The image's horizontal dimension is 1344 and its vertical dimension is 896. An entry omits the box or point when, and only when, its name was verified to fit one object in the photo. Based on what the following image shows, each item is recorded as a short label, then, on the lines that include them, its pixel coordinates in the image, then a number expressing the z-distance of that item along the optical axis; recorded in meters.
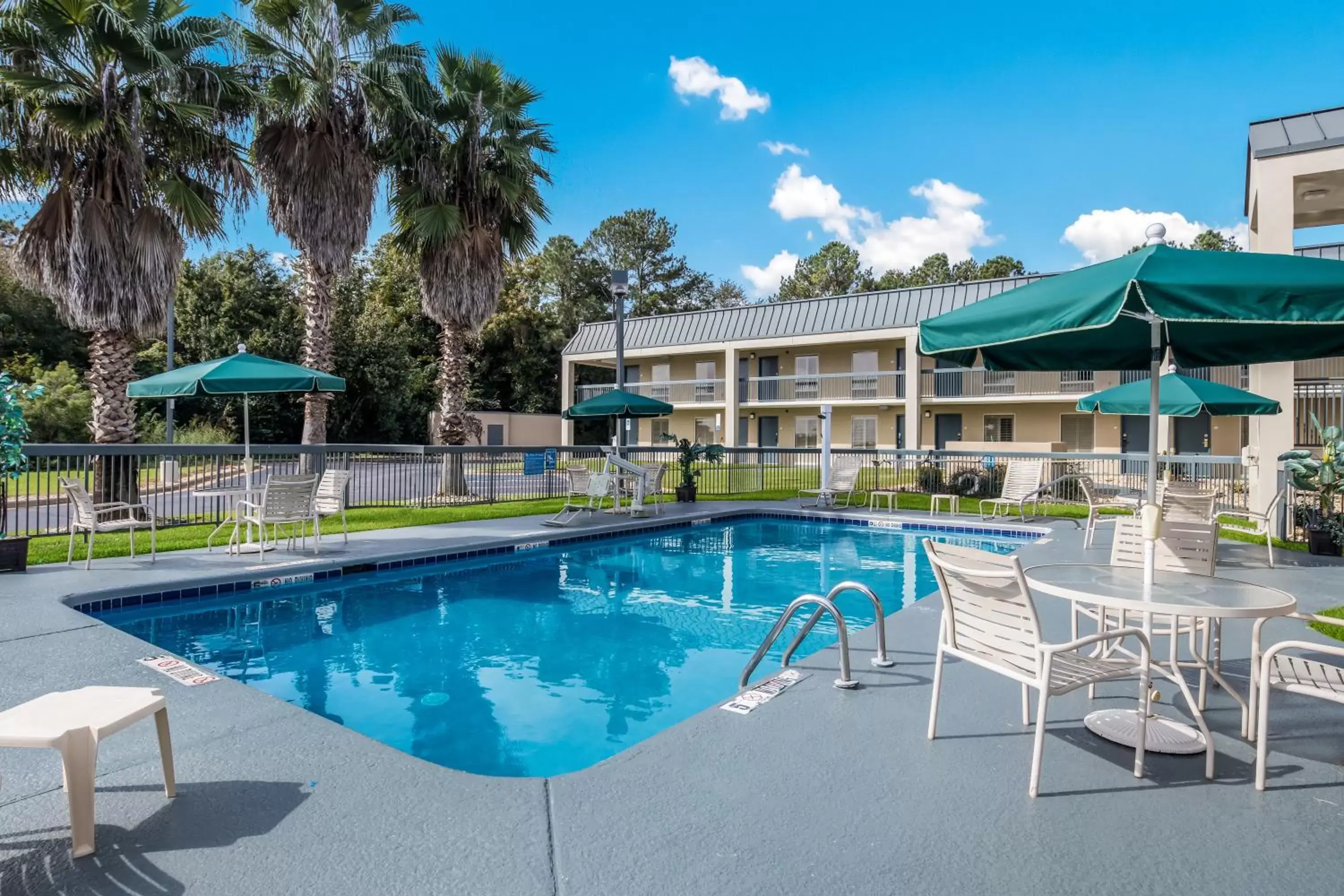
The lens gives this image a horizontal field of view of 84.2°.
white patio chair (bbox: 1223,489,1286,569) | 8.09
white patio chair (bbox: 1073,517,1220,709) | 4.41
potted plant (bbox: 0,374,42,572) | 7.48
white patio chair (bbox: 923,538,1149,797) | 2.97
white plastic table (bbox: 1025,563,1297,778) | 3.08
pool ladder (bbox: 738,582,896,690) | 4.17
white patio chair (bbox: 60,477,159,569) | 7.57
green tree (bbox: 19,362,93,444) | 20.16
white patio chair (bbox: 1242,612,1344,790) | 2.92
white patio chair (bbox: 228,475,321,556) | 8.36
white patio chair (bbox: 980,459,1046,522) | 13.14
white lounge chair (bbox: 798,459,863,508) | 14.95
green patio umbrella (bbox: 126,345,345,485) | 8.69
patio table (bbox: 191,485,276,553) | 8.71
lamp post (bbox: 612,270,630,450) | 13.77
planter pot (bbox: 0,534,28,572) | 7.50
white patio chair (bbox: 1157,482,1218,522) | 8.34
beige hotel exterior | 23.95
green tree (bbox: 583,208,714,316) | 45.22
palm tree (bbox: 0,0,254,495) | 9.68
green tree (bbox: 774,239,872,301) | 46.62
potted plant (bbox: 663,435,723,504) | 15.67
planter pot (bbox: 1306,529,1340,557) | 8.91
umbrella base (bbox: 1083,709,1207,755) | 3.37
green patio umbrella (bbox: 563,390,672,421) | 13.19
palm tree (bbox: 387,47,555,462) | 14.84
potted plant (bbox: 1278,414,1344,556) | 8.76
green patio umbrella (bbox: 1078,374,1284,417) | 8.49
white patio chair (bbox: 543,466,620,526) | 12.45
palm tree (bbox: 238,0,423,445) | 12.88
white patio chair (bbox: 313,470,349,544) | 9.56
